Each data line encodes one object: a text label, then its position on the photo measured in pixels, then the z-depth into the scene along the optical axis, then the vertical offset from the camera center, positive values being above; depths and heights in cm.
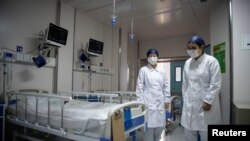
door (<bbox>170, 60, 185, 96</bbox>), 650 +0
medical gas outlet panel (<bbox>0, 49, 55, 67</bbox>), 278 +31
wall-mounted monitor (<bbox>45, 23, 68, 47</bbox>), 317 +75
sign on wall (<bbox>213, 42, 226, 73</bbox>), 319 +41
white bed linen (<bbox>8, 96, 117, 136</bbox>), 175 -44
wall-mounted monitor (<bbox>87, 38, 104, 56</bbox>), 423 +70
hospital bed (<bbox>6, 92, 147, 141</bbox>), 168 -48
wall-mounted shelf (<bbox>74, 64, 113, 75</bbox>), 427 +17
